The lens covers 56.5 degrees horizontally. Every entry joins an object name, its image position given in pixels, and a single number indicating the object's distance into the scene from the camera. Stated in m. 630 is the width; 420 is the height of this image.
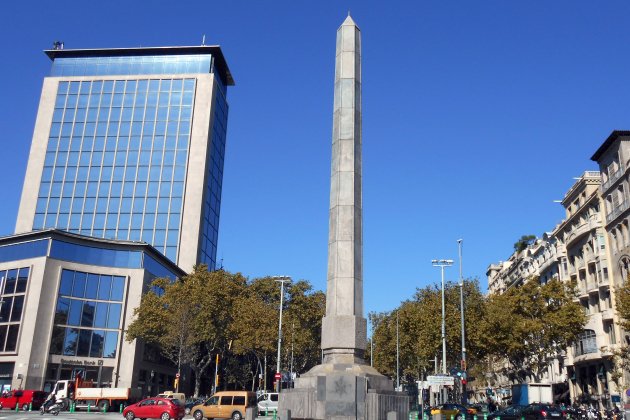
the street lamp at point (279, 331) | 48.68
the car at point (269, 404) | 43.53
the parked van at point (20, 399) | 44.56
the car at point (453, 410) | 34.70
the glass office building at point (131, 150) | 81.75
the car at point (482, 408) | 48.97
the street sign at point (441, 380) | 38.81
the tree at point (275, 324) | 57.52
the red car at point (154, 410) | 33.69
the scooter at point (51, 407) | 36.47
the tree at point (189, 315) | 53.16
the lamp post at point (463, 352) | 42.75
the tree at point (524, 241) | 87.19
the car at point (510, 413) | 34.49
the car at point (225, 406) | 36.75
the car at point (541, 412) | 32.97
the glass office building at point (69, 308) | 53.75
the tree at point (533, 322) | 48.59
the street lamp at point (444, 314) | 48.85
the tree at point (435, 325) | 53.72
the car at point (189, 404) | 45.17
